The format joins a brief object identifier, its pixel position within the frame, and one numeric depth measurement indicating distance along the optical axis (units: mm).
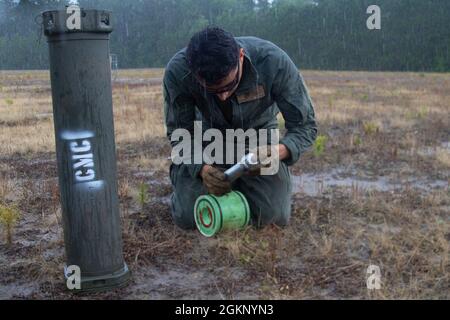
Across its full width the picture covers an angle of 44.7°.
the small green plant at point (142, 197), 3984
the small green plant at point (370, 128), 7429
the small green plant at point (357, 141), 6386
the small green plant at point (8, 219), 3252
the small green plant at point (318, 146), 5755
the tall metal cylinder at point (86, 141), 2389
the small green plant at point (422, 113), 9366
